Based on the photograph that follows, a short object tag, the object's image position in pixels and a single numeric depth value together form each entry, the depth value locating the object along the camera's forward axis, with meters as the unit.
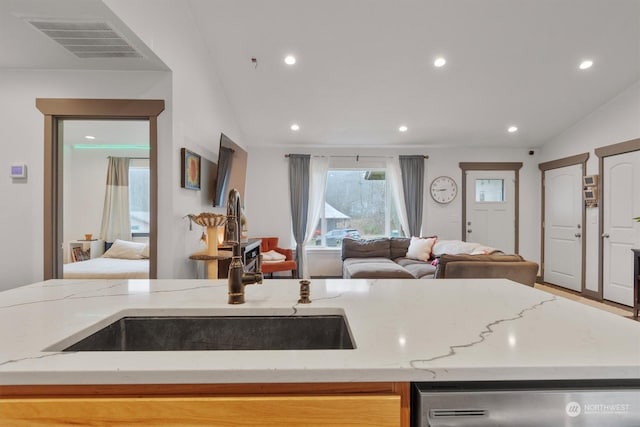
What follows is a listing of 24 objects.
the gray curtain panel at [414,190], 5.45
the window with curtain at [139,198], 5.21
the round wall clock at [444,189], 5.53
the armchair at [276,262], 4.80
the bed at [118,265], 3.20
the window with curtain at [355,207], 5.68
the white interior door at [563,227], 4.77
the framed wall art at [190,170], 2.72
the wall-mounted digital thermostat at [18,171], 2.49
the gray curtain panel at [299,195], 5.42
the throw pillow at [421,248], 4.86
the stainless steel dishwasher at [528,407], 0.64
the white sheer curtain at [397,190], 5.51
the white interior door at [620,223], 3.93
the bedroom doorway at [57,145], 2.51
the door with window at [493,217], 5.52
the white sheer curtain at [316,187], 5.51
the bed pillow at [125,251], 4.27
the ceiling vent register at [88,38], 1.96
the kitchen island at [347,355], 0.64
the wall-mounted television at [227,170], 3.36
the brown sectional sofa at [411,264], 2.93
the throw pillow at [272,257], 4.91
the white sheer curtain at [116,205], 5.07
